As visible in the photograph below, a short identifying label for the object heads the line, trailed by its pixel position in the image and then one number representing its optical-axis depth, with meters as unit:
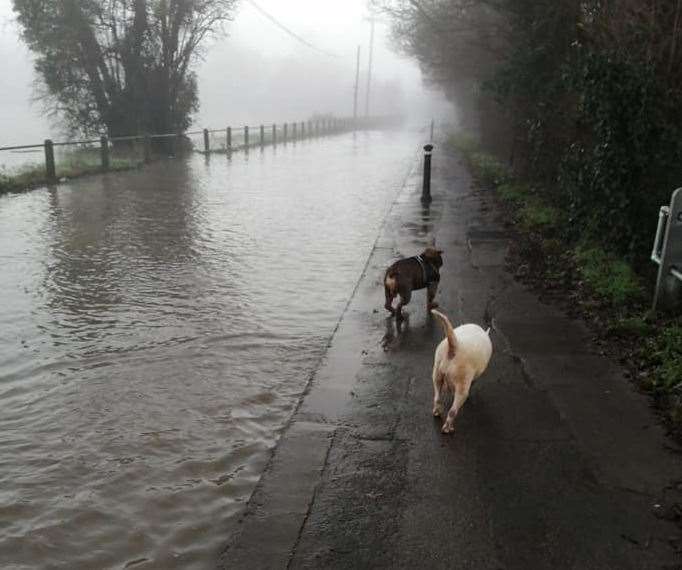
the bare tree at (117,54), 21.67
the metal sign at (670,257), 5.46
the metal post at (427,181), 13.71
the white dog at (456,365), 4.09
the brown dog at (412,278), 6.14
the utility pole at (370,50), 69.25
